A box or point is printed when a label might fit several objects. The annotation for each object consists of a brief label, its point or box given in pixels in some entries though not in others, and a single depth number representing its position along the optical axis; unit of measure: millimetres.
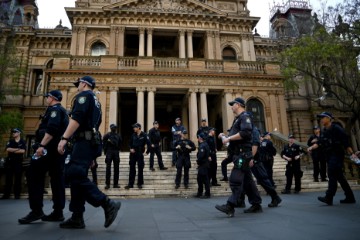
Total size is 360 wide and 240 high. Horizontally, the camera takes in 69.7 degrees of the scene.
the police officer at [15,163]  8406
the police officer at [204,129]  9869
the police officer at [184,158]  8938
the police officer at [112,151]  9087
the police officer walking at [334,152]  5645
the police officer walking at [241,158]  4531
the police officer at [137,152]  9078
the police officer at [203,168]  8052
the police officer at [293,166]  9234
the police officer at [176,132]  9762
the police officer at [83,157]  3568
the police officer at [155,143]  10992
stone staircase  8750
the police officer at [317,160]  10304
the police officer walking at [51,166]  4219
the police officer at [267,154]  9398
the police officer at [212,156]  9570
